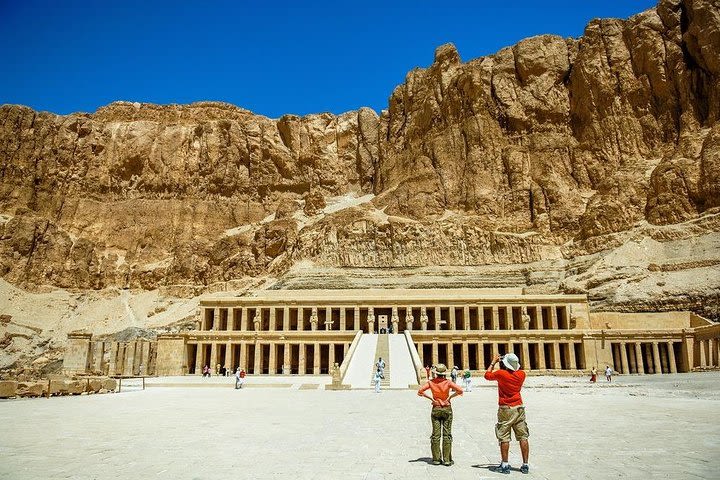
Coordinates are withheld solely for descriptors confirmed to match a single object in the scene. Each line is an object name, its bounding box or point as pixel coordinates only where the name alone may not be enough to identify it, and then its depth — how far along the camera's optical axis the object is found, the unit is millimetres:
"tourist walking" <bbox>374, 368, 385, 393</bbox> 31562
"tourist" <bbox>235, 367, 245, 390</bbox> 34312
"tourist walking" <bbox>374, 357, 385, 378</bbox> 36166
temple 52250
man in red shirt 9462
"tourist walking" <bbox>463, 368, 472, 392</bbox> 31672
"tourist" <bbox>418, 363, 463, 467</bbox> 9953
